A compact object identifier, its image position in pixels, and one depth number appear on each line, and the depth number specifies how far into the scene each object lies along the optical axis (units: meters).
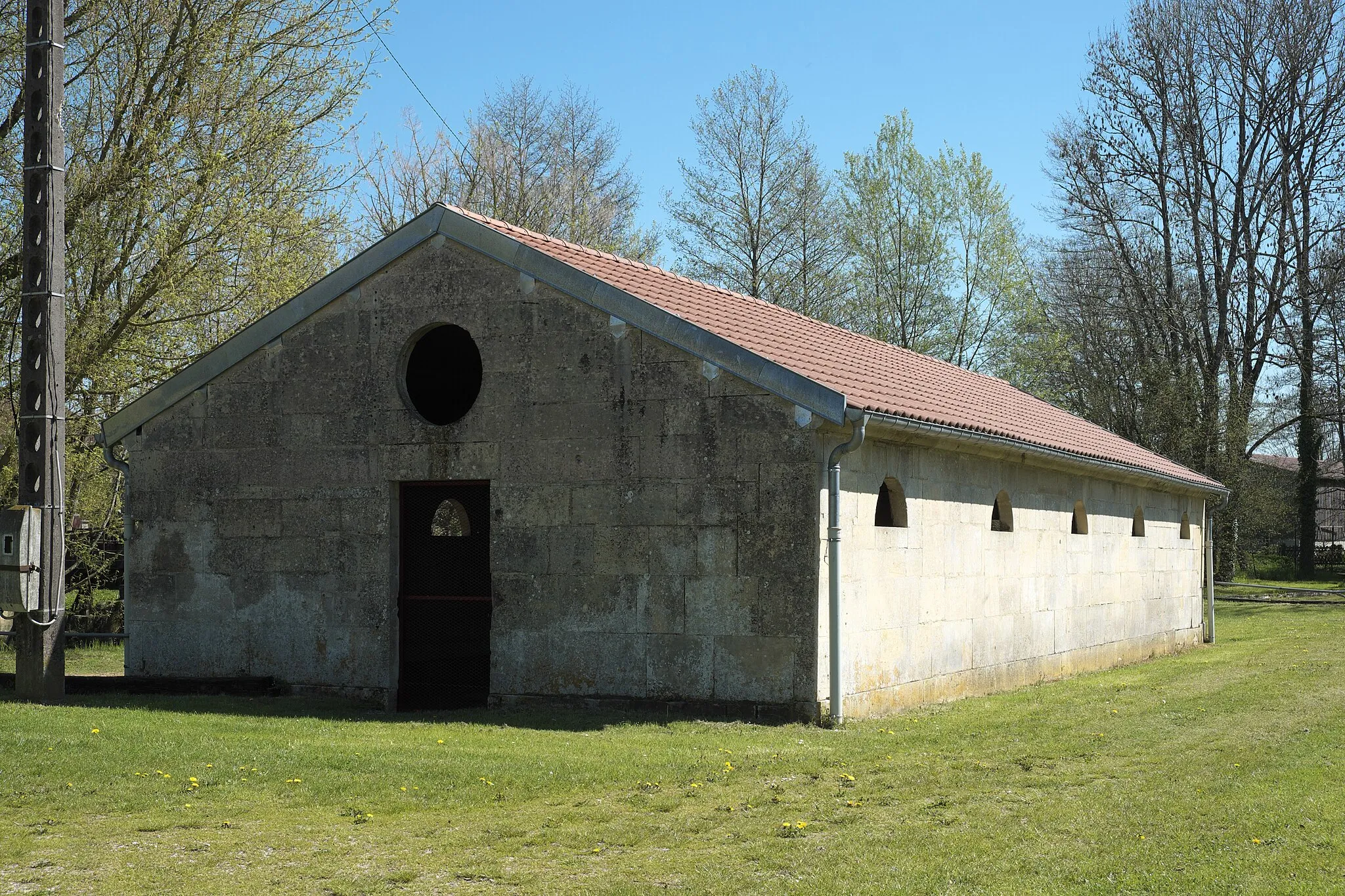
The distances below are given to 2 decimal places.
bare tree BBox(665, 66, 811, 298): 36.31
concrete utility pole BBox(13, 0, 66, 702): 13.23
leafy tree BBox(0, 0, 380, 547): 18.81
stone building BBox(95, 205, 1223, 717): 12.23
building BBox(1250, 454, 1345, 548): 45.94
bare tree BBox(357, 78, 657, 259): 32.59
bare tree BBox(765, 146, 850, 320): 36.56
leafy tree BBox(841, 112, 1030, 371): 37.62
